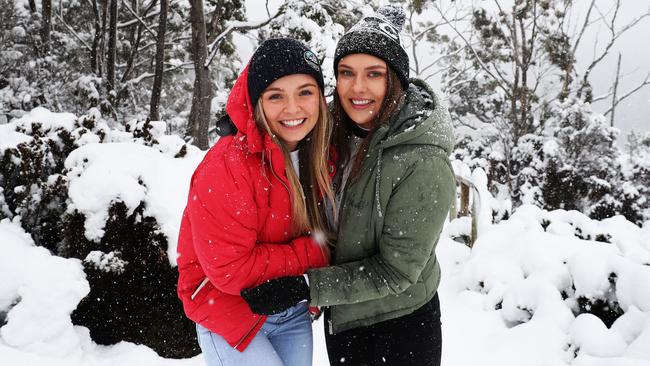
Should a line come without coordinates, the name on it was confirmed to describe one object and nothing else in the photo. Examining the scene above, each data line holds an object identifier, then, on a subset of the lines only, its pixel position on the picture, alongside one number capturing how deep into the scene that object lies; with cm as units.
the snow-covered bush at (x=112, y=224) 341
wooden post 612
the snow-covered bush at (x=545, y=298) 294
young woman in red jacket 169
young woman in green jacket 169
